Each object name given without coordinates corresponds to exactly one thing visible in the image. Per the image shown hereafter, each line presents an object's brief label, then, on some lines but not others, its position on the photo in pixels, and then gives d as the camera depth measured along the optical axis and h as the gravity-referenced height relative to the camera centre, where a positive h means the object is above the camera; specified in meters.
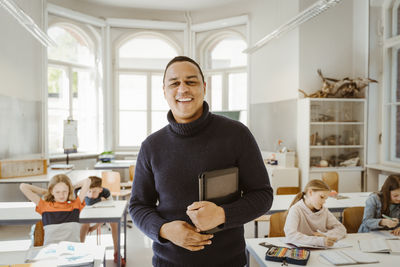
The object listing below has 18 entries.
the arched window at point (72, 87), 7.07 +0.88
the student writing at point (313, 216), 2.66 -0.77
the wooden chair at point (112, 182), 5.40 -0.95
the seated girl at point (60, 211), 2.93 -0.80
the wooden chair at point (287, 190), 4.38 -0.88
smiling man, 1.17 -0.16
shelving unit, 5.72 -0.23
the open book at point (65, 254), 2.13 -0.89
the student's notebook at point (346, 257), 2.12 -0.89
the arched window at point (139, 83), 8.23 +1.08
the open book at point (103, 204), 3.64 -0.90
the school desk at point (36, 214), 3.19 -0.92
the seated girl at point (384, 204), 3.02 -0.75
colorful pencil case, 2.11 -0.87
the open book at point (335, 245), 2.39 -0.91
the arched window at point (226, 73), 7.87 +1.31
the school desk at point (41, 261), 2.10 -0.93
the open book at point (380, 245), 2.34 -0.90
